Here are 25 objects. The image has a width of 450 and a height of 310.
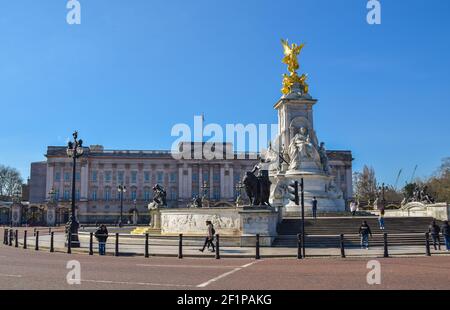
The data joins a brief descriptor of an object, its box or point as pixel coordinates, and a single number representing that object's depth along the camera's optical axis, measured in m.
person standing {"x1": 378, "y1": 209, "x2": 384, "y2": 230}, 30.45
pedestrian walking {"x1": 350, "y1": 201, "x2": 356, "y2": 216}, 39.56
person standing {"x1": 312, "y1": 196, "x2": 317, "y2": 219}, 35.96
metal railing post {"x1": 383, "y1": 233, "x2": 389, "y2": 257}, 19.92
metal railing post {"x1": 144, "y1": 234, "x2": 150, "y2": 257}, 20.71
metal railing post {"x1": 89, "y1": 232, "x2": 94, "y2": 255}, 22.09
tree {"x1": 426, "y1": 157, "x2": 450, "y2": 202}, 79.12
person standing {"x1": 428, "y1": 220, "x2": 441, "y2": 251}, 23.63
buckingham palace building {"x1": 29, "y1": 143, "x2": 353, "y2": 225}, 112.69
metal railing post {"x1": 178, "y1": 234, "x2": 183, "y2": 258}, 20.16
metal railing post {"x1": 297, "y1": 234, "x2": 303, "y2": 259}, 19.63
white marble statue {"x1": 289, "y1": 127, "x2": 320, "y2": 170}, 42.61
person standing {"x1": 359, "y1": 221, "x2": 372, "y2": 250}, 23.61
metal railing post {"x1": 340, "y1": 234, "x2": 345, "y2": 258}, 19.88
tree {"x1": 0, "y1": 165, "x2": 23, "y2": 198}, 118.50
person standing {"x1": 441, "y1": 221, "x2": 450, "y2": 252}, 23.11
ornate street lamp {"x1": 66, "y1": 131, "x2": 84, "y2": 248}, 25.58
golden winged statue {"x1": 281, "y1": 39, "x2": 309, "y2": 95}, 47.91
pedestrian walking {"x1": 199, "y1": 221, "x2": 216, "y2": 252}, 22.27
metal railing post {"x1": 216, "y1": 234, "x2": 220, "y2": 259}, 19.81
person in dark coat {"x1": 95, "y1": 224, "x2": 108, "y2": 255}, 21.72
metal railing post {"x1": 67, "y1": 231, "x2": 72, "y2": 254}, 23.19
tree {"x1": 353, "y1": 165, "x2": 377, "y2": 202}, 107.30
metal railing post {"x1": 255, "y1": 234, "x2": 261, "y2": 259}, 19.76
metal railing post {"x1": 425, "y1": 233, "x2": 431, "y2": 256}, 20.47
